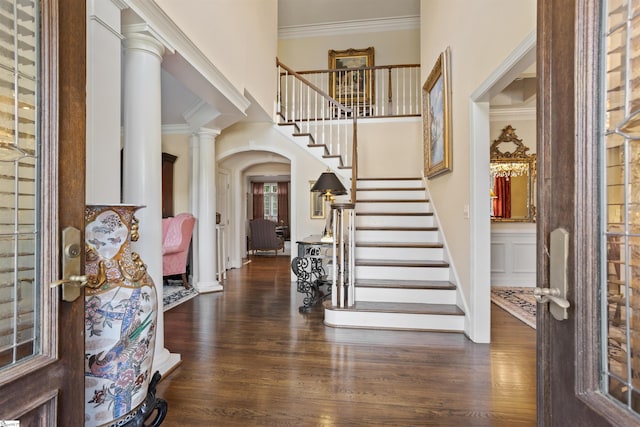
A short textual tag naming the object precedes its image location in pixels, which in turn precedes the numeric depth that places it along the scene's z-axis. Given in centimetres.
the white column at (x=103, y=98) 168
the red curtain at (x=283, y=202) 1169
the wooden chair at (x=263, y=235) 849
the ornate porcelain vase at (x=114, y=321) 119
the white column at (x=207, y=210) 468
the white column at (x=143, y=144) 214
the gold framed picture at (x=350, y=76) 711
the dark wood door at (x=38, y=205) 75
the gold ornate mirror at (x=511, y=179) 480
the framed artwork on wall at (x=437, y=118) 348
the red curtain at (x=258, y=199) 1180
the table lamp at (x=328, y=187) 385
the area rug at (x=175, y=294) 395
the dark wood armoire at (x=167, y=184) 531
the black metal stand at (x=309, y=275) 398
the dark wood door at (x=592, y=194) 62
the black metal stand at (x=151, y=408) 131
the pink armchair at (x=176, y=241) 457
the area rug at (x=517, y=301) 344
